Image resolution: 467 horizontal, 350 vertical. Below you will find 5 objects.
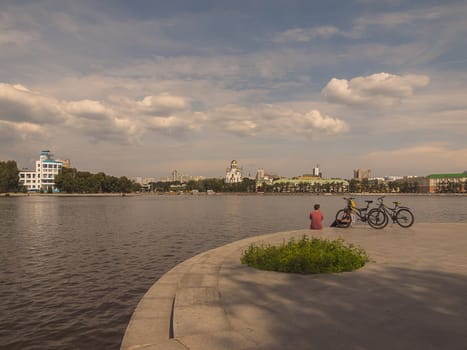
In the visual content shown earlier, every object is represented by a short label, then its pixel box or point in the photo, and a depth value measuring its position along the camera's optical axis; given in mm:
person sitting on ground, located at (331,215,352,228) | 20734
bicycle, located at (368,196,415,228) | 20109
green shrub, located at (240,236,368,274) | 9750
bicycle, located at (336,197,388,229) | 20188
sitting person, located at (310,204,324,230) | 19750
